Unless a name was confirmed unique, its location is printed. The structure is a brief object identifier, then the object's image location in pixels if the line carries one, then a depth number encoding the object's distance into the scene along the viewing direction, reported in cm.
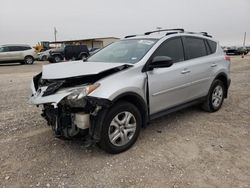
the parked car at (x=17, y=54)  1546
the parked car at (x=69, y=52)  1724
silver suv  252
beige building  3706
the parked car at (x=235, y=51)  2762
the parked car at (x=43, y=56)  2134
